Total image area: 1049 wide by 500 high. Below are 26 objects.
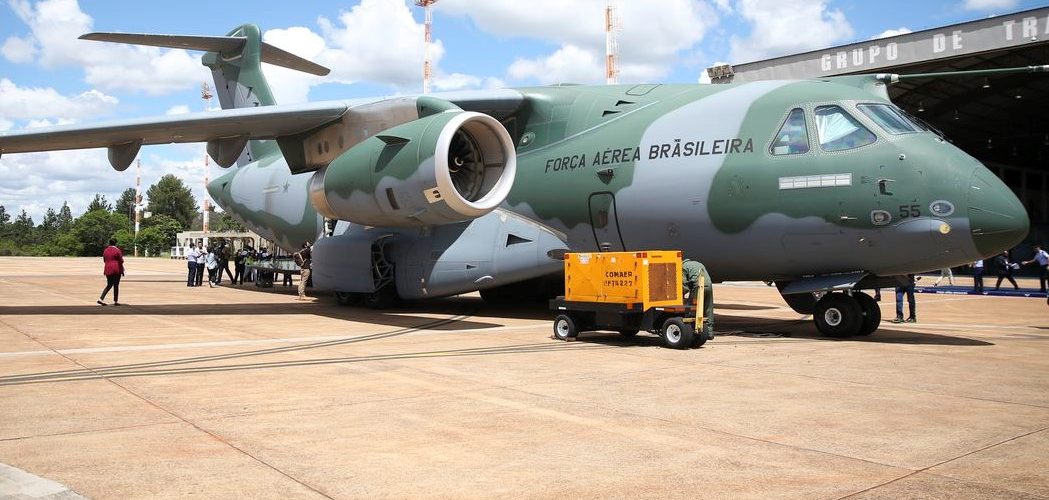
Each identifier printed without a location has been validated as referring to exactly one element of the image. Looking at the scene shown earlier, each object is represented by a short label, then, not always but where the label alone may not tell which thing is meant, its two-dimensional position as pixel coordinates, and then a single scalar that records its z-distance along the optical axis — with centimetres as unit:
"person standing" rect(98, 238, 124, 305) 1559
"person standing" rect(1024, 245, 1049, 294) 2195
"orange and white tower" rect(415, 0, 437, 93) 5716
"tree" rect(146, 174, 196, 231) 13300
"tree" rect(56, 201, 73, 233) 14682
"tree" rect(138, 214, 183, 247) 9381
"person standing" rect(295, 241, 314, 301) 1868
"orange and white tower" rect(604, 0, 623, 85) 4594
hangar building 2418
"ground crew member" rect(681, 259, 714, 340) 1015
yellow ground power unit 1013
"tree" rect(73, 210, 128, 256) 8631
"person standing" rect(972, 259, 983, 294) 2467
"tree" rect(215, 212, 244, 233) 11996
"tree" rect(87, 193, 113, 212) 14325
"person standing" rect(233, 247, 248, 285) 2547
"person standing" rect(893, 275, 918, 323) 1402
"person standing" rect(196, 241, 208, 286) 2456
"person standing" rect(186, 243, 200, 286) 2392
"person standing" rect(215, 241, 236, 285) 2512
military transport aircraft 1014
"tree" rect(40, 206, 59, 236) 14788
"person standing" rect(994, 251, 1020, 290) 2411
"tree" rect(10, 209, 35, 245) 12975
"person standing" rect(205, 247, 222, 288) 2398
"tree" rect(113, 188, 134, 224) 15050
